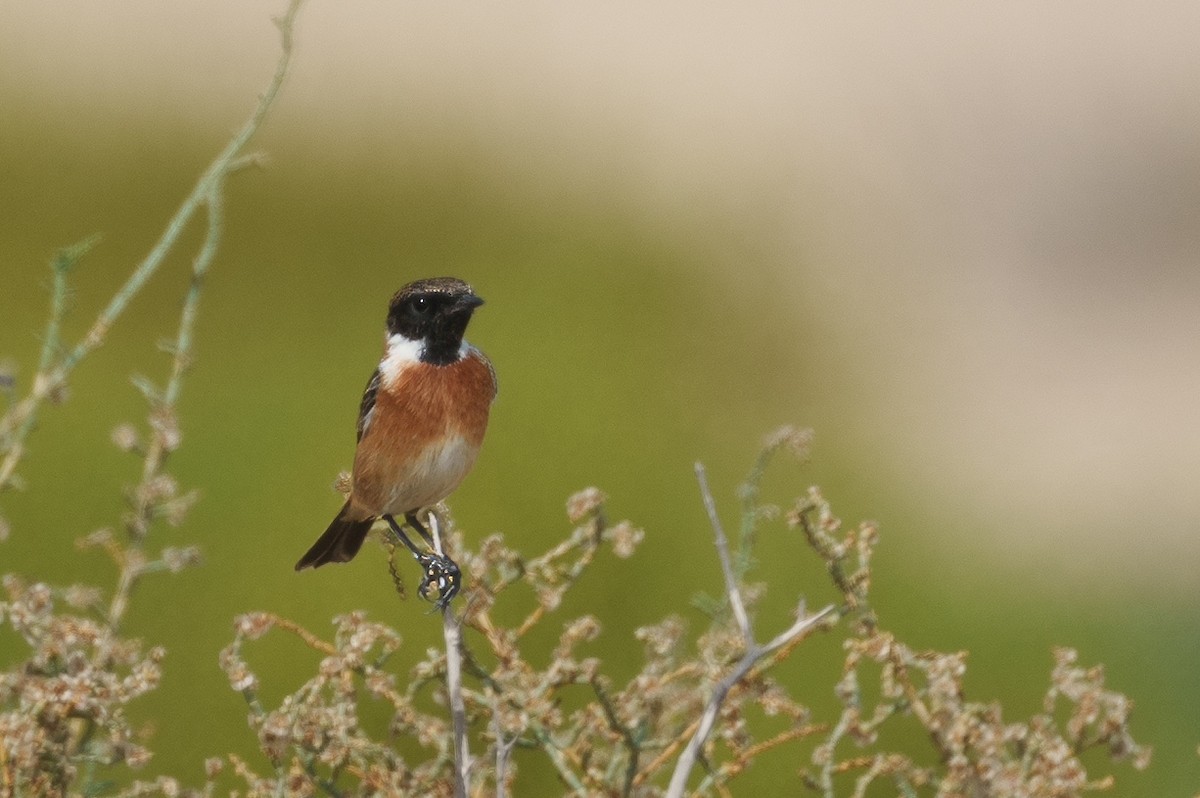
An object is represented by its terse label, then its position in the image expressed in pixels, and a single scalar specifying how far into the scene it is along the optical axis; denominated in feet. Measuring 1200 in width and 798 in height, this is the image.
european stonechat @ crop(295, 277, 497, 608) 21.29
